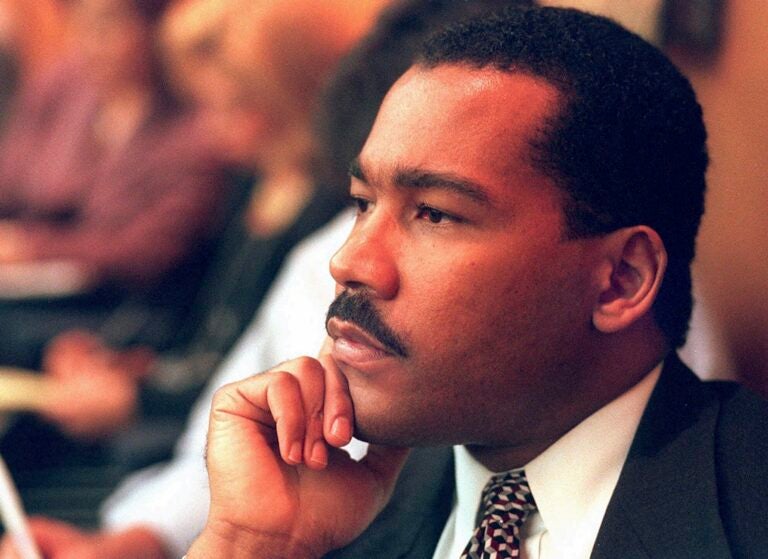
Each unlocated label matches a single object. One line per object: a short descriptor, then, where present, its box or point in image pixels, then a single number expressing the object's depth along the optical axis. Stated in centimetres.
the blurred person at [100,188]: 338
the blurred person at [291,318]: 196
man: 164
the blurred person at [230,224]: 250
